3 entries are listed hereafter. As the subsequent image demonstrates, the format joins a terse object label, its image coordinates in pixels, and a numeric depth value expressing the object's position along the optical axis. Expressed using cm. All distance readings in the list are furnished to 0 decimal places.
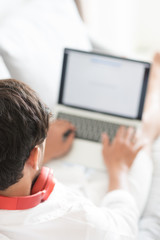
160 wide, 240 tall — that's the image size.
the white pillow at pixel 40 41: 220
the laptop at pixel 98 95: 221
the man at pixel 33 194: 154
